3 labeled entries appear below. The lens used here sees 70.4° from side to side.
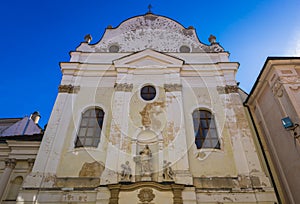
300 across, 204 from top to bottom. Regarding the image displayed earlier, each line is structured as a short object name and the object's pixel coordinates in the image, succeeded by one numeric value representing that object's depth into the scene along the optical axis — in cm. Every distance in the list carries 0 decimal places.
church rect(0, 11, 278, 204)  754
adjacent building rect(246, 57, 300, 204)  716
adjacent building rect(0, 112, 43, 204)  916
